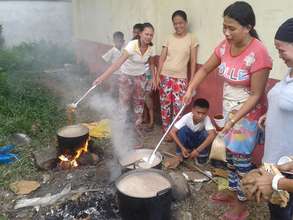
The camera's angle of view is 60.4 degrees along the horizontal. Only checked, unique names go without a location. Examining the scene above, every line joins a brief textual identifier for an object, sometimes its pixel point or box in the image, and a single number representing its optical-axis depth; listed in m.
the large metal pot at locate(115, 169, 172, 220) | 2.44
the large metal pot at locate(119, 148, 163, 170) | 3.19
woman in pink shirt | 2.38
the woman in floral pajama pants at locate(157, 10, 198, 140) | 4.29
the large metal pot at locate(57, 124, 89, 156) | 3.75
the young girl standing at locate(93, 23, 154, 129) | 4.43
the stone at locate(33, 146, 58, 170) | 3.90
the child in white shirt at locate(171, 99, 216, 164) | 3.82
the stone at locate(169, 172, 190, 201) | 3.21
